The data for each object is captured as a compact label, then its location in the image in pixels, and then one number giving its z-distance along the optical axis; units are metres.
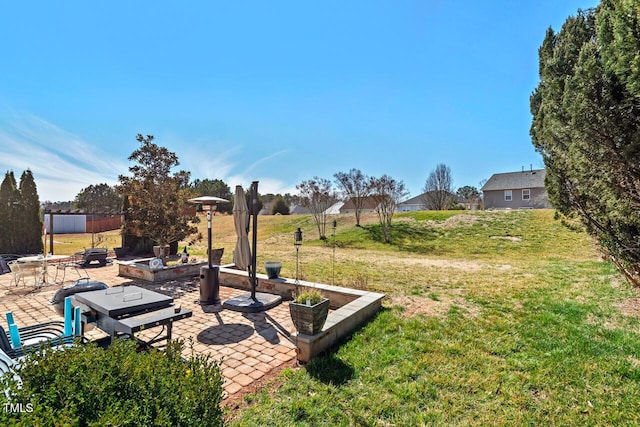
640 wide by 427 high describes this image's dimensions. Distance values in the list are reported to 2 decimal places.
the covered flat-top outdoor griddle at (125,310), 3.62
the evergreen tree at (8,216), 12.87
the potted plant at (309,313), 3.82
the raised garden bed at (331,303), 3.84
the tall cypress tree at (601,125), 2.69
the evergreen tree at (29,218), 13.22
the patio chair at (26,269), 7.44
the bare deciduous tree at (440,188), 39.94
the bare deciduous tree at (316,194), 23.55
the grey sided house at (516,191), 31.50
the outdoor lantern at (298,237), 7.11
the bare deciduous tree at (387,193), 21.80
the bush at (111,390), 1.40
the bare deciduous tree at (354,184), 23.16
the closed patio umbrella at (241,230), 6.50
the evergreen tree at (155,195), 10.23
